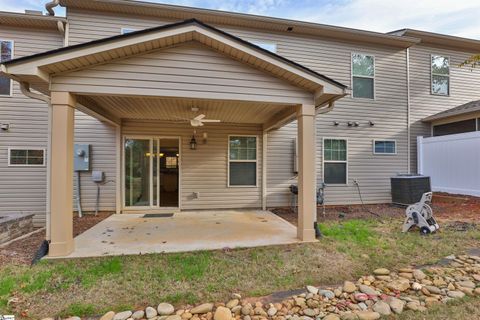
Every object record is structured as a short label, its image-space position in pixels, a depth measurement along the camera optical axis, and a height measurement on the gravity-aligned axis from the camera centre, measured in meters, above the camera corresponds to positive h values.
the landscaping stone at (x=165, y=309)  2.55 -1.50
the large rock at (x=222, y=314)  2.47 -1.51
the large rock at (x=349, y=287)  2.97 -1.49
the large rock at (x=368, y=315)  2.49 -1.53
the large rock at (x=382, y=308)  2.58 -1.52
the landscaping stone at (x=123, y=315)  2.45 -1.50
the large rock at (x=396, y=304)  2.61 -1.51
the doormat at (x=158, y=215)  6.65 -1.37
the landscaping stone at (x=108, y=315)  2.44 -1.50
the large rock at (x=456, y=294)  2.85 -1.51
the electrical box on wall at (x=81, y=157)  6.73 +0.22
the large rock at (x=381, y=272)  3.37 -1.46
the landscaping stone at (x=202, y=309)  2.56 -1.50
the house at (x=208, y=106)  3.87 +1.29
